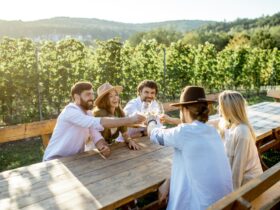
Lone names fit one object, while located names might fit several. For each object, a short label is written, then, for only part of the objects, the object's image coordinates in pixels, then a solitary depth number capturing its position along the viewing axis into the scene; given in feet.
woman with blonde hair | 9.61
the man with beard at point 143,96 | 14.92
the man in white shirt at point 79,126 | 10.65
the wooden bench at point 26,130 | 12.14
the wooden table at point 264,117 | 14.82
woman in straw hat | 12.26
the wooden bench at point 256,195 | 5.19
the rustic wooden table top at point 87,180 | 7.04
